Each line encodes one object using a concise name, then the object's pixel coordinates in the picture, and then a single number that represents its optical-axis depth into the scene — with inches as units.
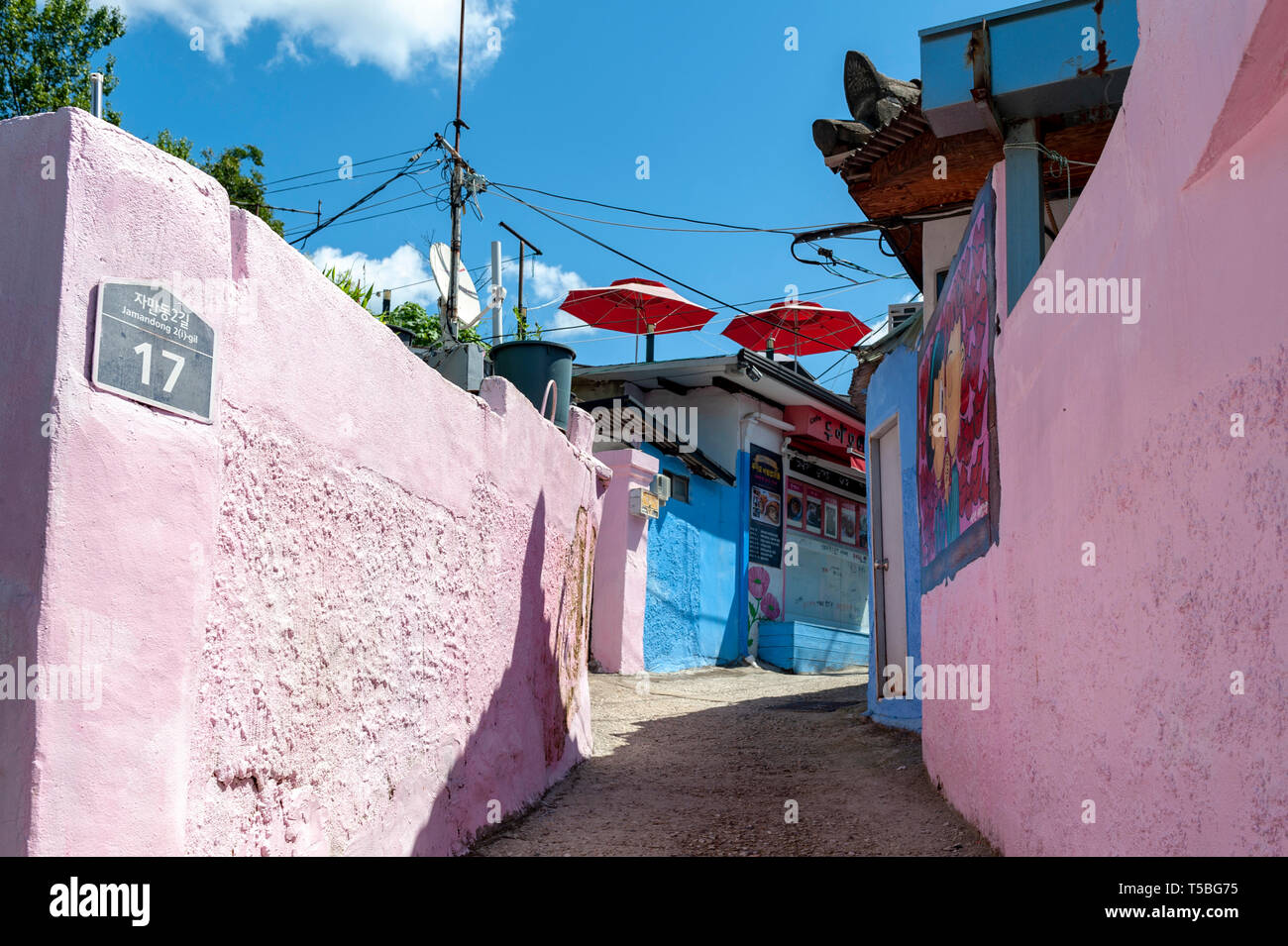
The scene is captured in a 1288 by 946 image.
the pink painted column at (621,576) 492.7
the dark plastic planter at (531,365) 292.5
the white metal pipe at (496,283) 346.3
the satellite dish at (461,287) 350.3
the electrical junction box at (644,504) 502.9
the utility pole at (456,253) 344.2
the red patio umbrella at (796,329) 685.9
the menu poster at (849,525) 756.6
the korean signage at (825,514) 698.2
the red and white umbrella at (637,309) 640.4
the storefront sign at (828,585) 690.8
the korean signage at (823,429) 681.0
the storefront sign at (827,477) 700.7
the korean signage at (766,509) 650.8
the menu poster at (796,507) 691.4
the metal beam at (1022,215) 191.6
